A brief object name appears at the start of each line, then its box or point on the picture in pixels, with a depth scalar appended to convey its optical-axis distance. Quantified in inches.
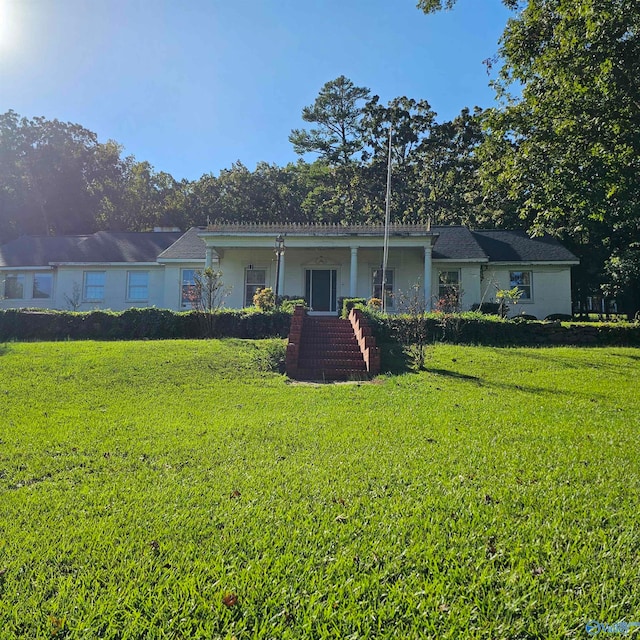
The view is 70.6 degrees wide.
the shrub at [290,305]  570.6
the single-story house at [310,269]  753.6
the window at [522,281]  808.9
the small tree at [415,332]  420.8
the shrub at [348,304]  605.5
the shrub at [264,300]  604.0
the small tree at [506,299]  650.3
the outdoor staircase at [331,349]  405.7
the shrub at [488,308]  755.4
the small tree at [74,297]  826.8
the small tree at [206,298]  550.0
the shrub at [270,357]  408.5
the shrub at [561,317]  776.3
